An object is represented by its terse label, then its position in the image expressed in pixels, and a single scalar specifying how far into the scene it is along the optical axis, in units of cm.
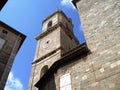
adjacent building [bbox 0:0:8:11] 435
